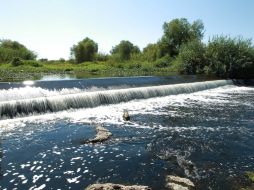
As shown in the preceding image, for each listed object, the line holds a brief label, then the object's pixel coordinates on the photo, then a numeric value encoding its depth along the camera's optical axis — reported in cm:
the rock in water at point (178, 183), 463
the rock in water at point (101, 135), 691
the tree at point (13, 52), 4101
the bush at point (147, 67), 3008
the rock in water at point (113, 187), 424
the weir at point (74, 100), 967
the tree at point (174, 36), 3832
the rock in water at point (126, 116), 917
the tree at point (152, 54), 3894
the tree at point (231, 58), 2273
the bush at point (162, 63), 3305
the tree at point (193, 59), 2468
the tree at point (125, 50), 5343
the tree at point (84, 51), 5047
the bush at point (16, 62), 3035
